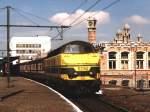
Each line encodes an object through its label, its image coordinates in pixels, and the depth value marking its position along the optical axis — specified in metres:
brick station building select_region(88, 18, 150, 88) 70.69
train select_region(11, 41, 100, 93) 26.20
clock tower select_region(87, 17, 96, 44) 72.31
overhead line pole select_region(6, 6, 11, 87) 40.70
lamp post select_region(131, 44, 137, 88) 70.81
